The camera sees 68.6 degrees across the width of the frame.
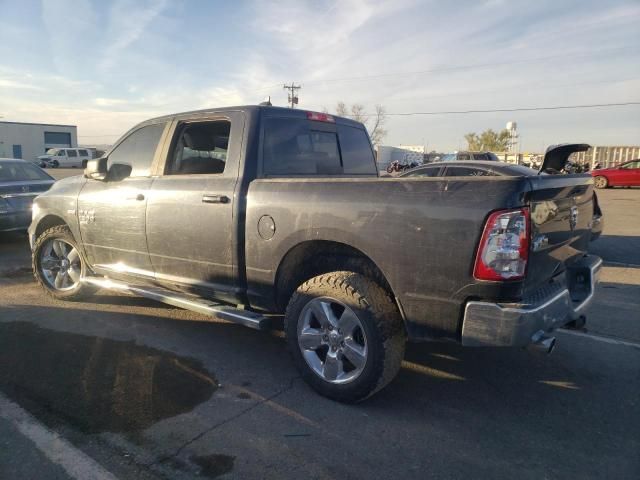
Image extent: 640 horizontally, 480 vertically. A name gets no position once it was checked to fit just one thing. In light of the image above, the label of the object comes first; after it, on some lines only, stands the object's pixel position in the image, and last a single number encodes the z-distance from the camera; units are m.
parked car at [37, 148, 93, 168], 45.25
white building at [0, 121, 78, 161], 55.72
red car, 23.94
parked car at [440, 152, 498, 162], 19.32
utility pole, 56.62
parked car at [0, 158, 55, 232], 8.00
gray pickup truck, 2.51
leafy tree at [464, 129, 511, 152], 70.75
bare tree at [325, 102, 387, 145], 68.11
